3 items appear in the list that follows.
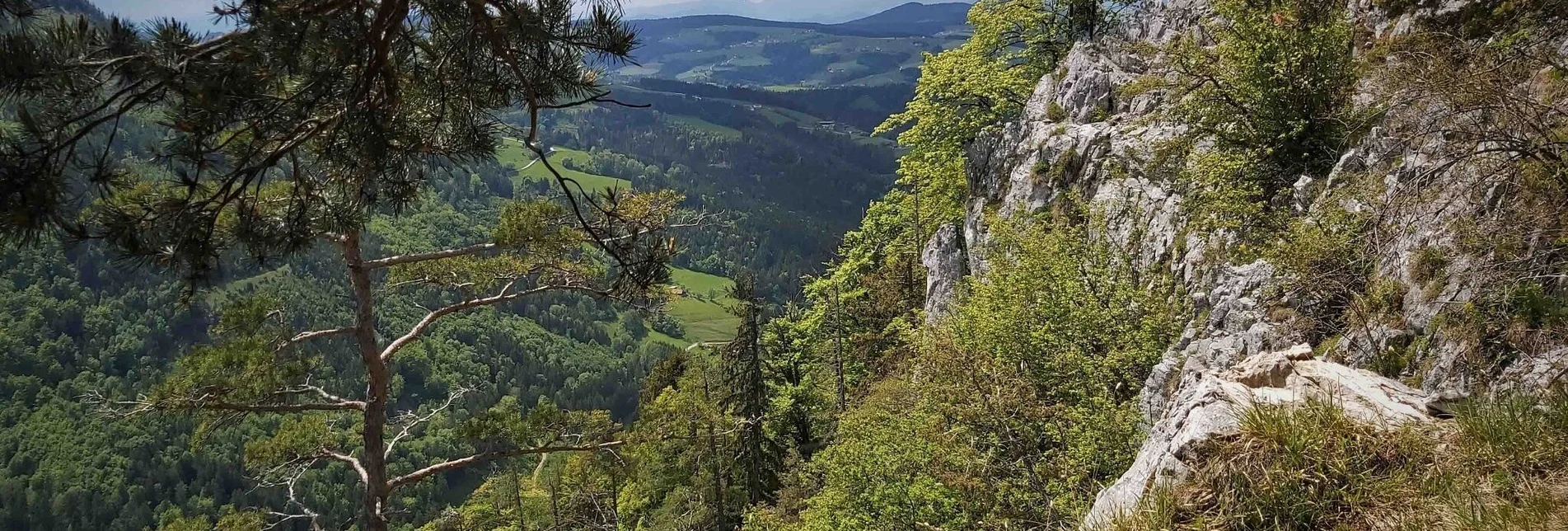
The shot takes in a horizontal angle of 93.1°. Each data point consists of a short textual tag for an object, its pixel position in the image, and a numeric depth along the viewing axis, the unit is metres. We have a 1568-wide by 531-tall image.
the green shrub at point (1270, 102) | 10.31
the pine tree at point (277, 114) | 3.21
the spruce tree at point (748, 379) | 25.27
